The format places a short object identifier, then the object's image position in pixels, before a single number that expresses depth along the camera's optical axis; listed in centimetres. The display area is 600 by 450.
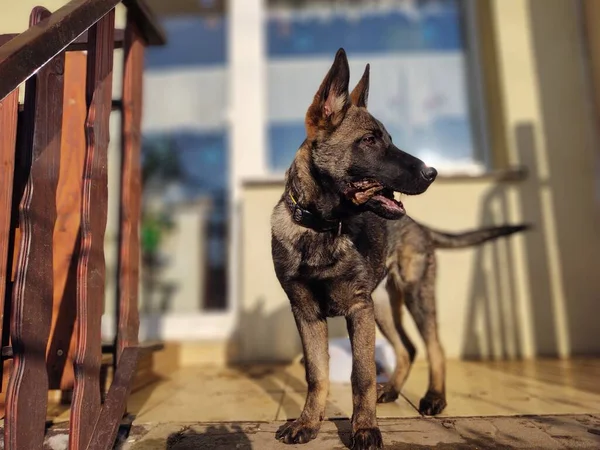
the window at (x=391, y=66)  167
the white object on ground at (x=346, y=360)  108
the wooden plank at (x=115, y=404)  63
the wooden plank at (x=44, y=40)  50
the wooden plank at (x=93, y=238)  62
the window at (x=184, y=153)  177
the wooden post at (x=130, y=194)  84
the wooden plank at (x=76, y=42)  78
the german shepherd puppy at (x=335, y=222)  67
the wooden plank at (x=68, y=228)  82
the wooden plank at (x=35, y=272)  55
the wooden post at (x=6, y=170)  66
